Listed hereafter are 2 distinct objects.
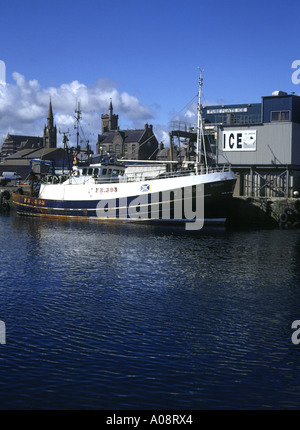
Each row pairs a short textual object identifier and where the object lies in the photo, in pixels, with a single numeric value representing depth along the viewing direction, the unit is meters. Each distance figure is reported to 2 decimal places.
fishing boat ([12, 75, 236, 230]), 45.50
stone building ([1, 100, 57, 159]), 165.35
